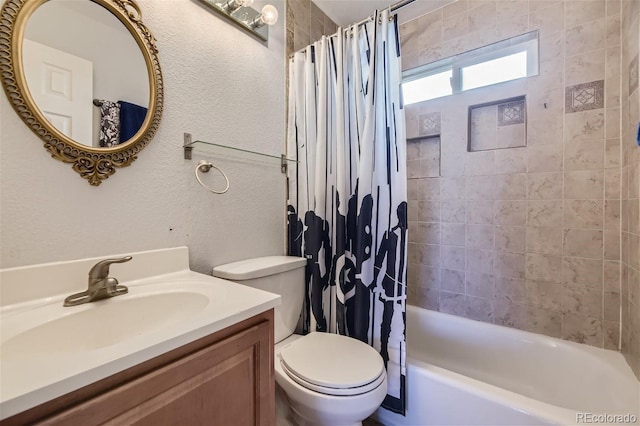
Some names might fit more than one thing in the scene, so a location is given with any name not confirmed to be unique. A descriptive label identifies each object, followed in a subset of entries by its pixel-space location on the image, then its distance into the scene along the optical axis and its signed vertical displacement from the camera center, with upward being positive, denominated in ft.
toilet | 3.27 -2.09
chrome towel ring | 3.94 +0.63
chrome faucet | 2.58 -0.75
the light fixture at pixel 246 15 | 4.20 +3.18
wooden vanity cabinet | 1.54 -1.23
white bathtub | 3.38 -2.68
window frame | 5.35 +3.32
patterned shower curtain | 4.14 +0.38
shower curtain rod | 4.01 +3.07
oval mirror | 2.58 +1.44
